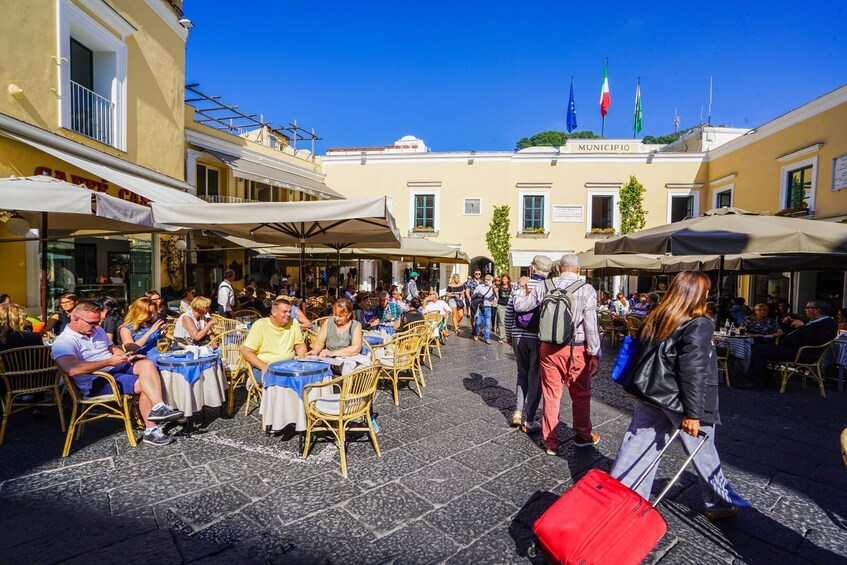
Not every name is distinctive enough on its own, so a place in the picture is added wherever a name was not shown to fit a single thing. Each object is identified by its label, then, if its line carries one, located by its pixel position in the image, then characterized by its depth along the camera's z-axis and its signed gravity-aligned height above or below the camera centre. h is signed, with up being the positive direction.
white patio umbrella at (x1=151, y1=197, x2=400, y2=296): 4.35 +0.44
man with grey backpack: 3.48 -0.65
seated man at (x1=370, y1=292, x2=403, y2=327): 8.59 -1.04
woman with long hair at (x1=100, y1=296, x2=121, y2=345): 5.20 -0.80
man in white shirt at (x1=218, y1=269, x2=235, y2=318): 8.74 -0.84
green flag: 24.06 +7.90
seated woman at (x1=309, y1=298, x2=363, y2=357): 4.59 -0.80
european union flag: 23.72 +7.76
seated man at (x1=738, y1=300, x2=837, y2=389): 5.71 -0.93
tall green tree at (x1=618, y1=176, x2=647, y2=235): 18.80 +2.45
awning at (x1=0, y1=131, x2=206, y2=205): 6.24 +1.10
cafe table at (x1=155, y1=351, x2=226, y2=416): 3.82 -1.09
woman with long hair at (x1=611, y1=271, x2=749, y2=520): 2.38 -0.71
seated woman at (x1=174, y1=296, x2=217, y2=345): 5.18 -0.81
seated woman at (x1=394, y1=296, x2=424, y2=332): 7.26 -0.95
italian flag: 22.53 +8.36
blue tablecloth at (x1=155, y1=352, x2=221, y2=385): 3.82 -0.95
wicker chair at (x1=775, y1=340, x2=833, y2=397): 5.68 -1.21
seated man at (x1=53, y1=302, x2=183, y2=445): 3.62 -0.95
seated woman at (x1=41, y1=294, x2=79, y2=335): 5.34 -0.81
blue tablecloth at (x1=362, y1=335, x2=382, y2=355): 5.76 -1.05
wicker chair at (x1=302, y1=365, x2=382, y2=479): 3.34 -1.16
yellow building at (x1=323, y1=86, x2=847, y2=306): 19.12 +3.30
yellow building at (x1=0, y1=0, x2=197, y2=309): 6.53 +2.44
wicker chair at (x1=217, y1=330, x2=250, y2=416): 4.70 -1.18
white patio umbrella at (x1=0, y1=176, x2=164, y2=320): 4.09 +0.47
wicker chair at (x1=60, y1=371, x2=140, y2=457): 3.47 -1.22
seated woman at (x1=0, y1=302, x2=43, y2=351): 4.13 -0.74
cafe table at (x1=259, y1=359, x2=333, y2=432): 3.59 -1.11
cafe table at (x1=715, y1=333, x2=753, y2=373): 6.14 -1.10
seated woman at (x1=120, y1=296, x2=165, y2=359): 4.53 -0.76
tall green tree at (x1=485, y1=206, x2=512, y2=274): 19.42 +0.95
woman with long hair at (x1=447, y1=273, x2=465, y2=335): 11.35 -0.99
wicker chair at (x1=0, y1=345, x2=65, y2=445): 3.73 -1.03
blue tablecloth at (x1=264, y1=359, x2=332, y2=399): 3.58 -0.95
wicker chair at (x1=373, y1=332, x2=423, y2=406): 5.04 -1.14
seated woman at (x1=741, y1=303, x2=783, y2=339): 6.68 -0.88
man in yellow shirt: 4.23 -0.81
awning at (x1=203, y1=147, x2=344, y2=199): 13.06 +2.55
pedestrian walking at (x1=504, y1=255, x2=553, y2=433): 4.00 -0.84
